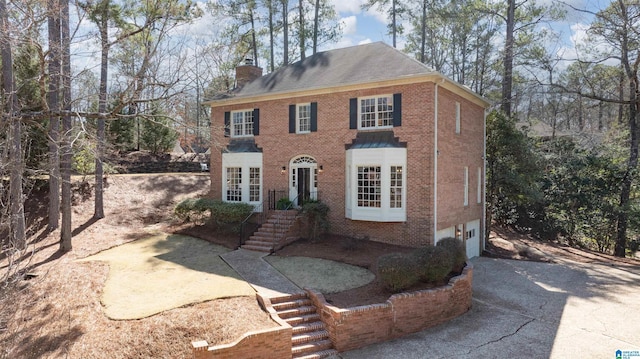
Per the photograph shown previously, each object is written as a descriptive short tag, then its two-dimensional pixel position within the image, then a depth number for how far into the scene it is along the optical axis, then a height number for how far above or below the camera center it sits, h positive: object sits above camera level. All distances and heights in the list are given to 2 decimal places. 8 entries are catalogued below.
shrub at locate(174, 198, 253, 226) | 16.33 -1.71
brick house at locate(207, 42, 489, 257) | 14.21 +0.96
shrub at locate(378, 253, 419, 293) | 10.06 -2.61
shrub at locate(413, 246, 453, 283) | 10.49 -2.50
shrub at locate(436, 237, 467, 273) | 11.60 -2.38
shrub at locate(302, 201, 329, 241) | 15.27 -1.88
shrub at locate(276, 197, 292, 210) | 16.48 -1.44
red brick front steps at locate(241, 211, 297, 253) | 14.50 -2.42
